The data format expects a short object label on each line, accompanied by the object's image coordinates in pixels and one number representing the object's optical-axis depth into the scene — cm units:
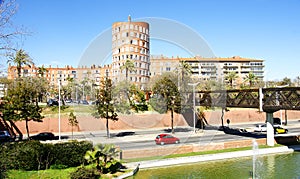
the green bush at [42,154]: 1750
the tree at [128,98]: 4056
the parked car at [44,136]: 3334
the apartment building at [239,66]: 9712
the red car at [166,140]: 2914
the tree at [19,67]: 4636
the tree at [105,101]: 3061
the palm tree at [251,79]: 7267
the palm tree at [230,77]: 7353
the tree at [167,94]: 3459
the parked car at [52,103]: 4975
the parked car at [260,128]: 4016
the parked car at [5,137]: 3195
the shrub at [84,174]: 1647
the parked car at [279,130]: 3769
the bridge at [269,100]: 2567
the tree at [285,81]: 6991
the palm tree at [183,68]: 5149
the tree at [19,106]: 2980
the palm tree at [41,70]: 6062
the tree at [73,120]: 3337
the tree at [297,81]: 7654
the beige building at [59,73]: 10725
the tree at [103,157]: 1820
